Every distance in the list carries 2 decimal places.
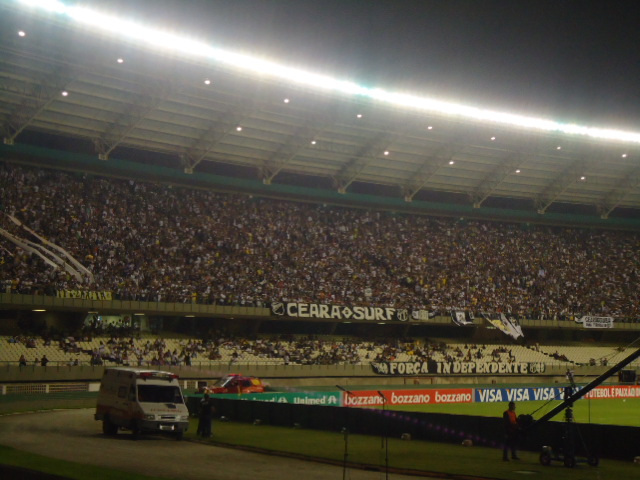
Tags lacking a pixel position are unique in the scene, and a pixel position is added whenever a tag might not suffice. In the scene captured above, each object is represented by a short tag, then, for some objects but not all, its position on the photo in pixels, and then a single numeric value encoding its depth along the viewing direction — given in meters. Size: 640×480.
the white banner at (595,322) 62.00
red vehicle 36.31
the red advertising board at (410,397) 37.62
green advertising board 34.84
